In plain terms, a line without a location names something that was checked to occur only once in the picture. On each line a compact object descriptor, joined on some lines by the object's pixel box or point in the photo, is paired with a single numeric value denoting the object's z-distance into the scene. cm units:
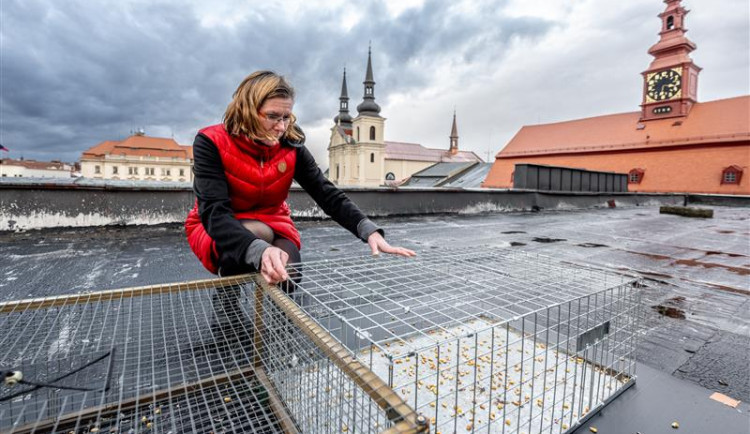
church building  6350
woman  149
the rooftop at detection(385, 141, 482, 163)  7256
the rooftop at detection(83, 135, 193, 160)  6035
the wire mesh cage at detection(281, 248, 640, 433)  129
